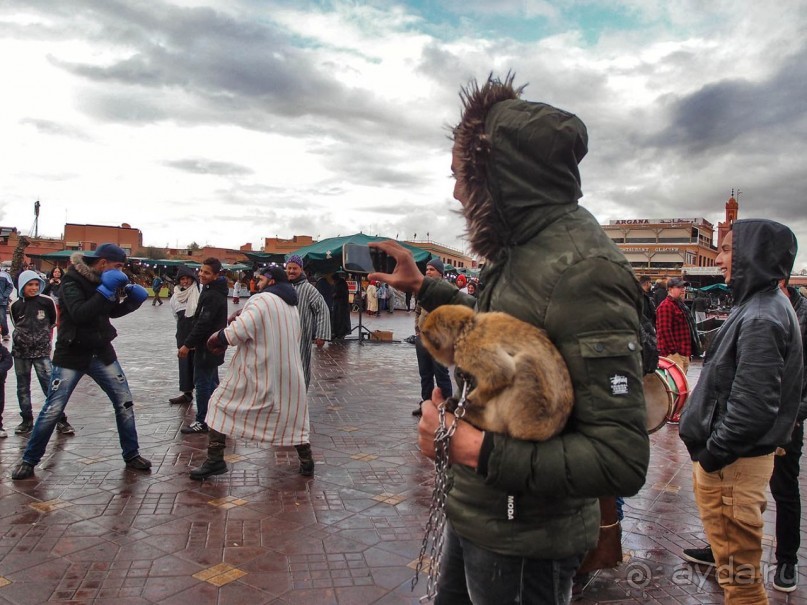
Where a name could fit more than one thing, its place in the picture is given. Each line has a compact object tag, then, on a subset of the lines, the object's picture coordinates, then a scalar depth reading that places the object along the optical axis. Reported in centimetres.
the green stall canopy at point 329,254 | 1534
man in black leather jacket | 288
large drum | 422
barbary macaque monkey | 137
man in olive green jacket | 138
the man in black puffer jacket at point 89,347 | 518
